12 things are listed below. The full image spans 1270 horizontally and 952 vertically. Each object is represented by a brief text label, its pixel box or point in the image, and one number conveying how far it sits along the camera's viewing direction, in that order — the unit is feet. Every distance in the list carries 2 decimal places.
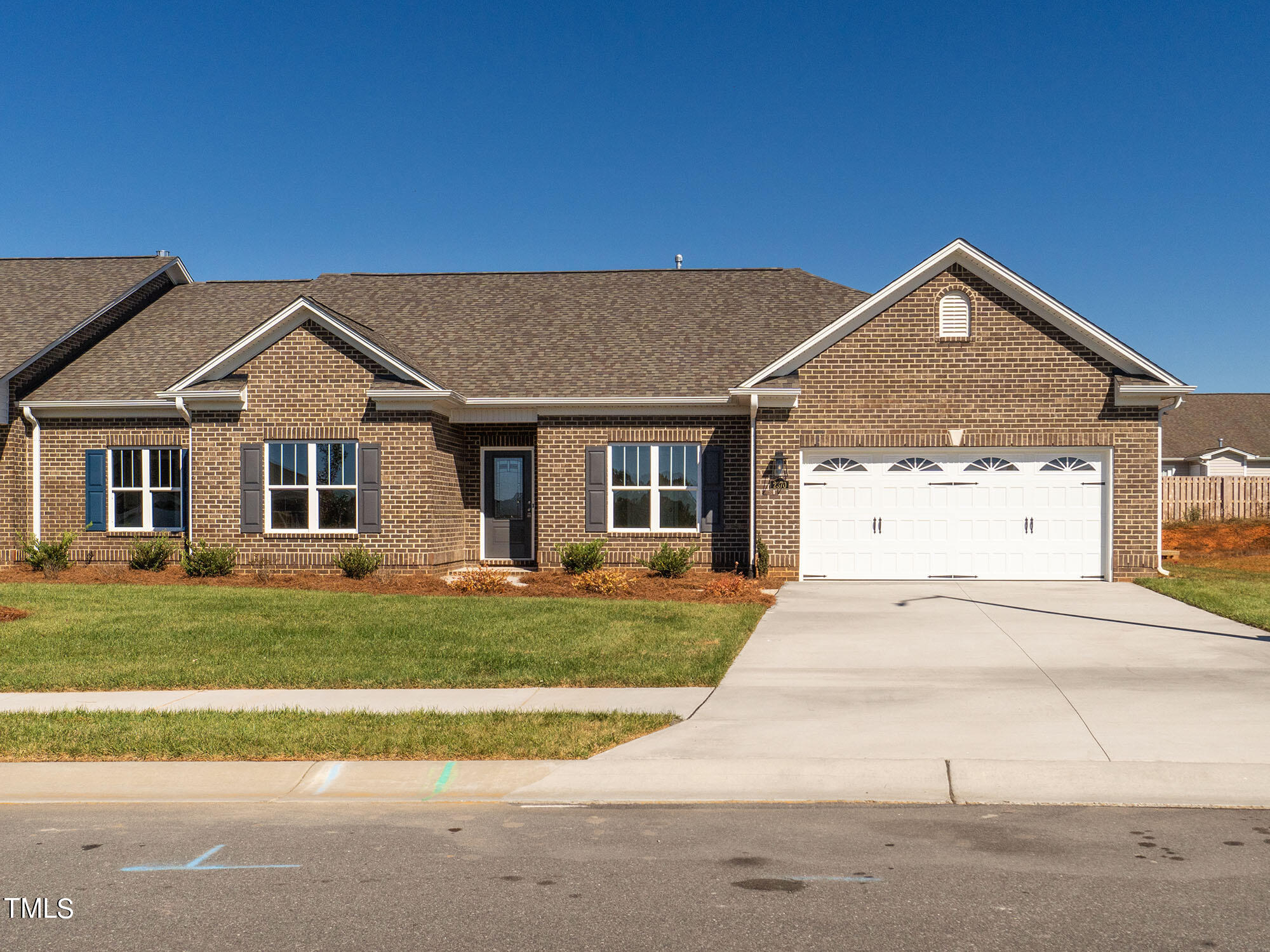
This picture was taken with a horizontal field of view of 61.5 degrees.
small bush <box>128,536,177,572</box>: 67.41
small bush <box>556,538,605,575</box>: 65.10
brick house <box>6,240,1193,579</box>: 62.23
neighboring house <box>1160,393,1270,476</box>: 165.37
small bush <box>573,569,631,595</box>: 56.44
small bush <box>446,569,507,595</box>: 57.52
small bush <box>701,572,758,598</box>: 55.77
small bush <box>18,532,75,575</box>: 67.67
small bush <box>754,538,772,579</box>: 63.36
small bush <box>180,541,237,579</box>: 64.28
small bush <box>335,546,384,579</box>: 63.98
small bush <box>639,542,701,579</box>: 63.87
